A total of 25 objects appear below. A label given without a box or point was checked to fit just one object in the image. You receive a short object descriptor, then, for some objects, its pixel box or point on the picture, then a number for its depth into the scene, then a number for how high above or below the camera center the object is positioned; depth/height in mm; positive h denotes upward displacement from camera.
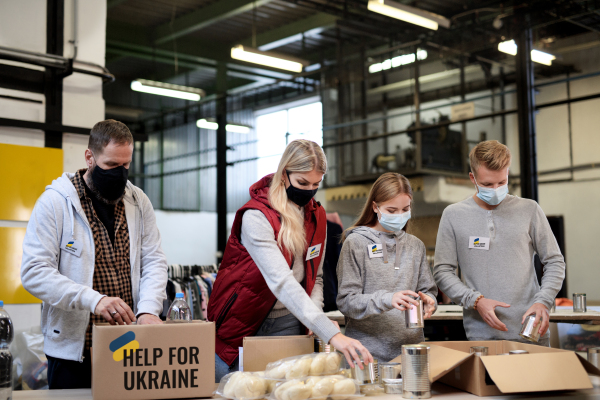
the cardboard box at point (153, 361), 1531 -318
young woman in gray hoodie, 2070 -99
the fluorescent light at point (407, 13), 6758 +2932
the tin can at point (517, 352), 1600 -310
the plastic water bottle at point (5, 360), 1485 -302
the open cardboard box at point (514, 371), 1491 -349
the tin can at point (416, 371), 1514 -342
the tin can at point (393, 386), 1615 -412
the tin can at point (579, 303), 3631 -385
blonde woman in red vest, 1825 -22
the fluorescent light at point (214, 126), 12578 +2748
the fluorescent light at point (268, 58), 8094 +2799
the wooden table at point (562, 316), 3283 -434
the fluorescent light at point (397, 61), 11227 +3769
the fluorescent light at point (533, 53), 8630 +3221
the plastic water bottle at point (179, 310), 1938 -230
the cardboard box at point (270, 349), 1675 -312
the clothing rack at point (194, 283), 5590 -378
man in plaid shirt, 1864 -37
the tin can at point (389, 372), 1680 -382
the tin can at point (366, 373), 1591 -376
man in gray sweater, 2209 -33
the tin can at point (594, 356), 1714 -345
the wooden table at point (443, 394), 1544 -425
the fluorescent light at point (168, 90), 8836 +2557
